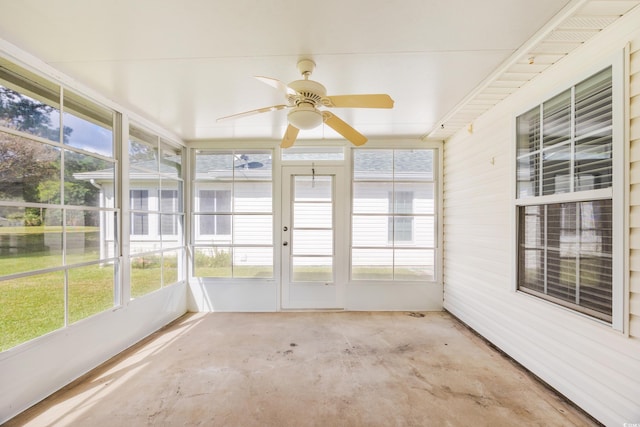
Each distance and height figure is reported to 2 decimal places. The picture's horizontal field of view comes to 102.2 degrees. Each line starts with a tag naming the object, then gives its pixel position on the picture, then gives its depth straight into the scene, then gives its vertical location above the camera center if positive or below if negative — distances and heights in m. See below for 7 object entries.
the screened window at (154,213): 2.99 +0.01
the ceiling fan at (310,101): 1.73 +0.79
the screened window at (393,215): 3.89 -0.01
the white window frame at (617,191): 1.54 +0.15
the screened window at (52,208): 1.83 +0.05
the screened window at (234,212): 3.93 +0.03
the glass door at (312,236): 3.87 -0.33
